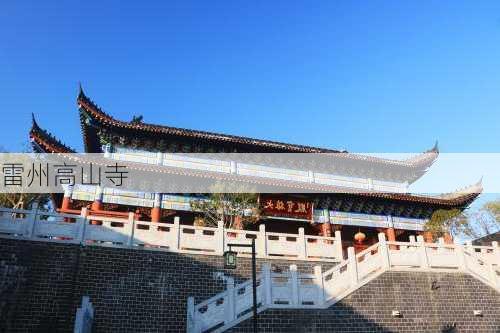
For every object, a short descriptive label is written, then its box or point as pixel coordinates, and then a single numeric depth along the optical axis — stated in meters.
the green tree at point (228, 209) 17.25
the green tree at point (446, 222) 21.70
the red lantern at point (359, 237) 19.11
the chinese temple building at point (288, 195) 18.59
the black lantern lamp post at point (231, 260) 10.21
